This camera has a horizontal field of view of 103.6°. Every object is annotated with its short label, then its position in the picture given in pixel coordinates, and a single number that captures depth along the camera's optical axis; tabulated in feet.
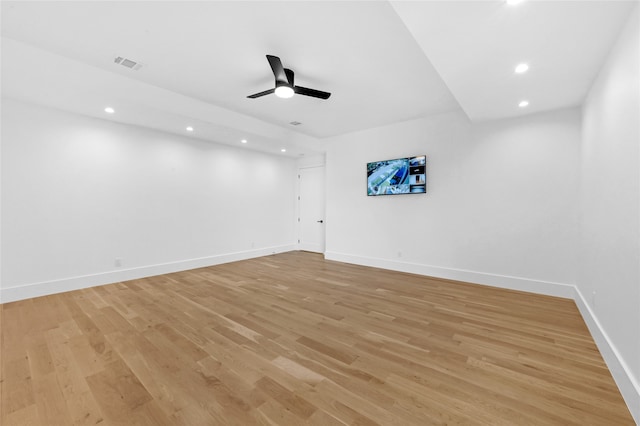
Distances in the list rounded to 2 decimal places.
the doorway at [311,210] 24.39
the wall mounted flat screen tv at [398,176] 16.46
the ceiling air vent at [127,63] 9.87
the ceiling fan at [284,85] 9.18
